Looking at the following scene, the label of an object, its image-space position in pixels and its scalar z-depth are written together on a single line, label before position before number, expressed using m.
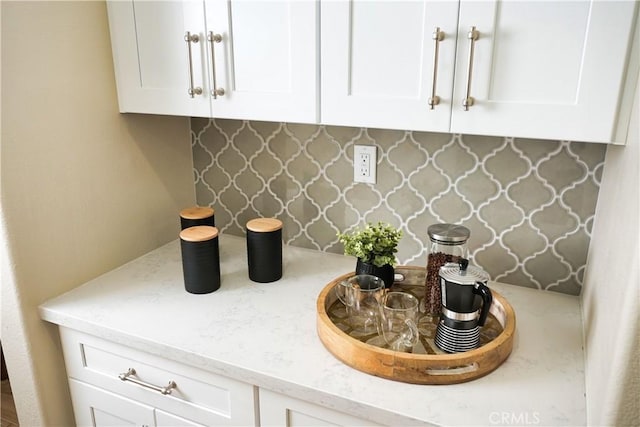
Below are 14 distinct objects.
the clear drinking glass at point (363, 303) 1.22
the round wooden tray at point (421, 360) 1.02
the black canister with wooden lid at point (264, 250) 1.44
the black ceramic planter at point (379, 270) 1.34
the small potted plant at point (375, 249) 1.32
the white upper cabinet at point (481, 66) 0.94
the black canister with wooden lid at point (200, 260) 1.38
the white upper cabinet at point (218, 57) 1.19
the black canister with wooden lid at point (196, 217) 1.59
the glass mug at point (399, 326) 1.14
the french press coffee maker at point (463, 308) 1.09
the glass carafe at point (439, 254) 1.27
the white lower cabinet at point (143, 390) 1.17
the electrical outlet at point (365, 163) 1.53
